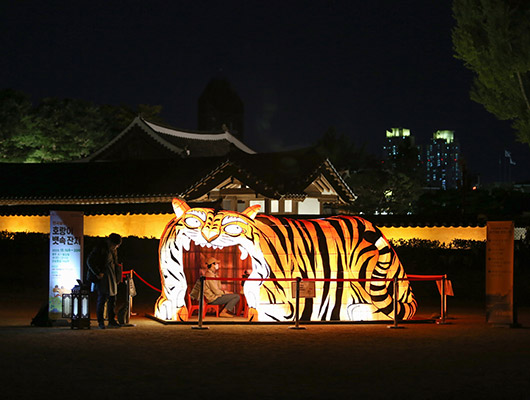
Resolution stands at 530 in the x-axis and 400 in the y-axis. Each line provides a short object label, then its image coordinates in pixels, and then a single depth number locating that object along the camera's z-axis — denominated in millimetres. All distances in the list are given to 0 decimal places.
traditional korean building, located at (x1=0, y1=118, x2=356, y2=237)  33031
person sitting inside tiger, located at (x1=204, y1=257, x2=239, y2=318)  17297
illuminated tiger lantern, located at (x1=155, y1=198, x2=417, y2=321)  16672
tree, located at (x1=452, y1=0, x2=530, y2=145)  28625
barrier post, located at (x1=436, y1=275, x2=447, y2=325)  16938
